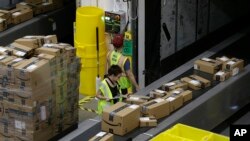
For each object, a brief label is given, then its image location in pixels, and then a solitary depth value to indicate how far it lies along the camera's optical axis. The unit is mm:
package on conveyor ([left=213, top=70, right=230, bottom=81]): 10391
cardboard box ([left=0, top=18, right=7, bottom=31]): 12633
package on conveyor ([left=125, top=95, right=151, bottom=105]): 9094
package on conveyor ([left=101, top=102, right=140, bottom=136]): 8336
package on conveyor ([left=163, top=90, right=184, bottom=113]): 9256
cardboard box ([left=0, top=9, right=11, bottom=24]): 12867
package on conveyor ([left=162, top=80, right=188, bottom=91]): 9883
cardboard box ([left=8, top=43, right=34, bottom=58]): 8977
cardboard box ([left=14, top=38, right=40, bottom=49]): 9391
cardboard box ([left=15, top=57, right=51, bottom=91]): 8359
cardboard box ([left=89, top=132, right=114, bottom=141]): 7995
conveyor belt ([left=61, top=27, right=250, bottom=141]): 8703
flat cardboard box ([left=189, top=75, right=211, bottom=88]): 10173
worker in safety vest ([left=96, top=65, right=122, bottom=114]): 9703
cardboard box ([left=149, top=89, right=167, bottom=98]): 9567
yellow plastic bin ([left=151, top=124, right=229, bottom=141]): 7828
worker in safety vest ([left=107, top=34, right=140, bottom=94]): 10531
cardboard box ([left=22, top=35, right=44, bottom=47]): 9483
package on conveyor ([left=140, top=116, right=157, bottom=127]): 8672
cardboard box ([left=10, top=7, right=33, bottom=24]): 13055
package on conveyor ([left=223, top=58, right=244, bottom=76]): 10602
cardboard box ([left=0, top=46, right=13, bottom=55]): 9102
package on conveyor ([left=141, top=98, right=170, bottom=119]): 8875
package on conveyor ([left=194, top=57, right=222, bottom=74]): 10641
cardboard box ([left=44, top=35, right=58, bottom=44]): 9586
